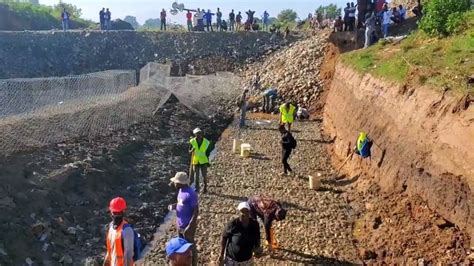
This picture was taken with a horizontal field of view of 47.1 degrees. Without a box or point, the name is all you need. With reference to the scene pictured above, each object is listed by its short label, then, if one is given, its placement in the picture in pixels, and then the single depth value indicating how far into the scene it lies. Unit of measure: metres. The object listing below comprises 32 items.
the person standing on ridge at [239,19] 43.31
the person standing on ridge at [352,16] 30.59
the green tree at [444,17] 17.69
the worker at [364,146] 14.62
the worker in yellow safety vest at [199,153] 13.23
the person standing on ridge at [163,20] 41.32
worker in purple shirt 8.96
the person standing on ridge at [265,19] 44.53
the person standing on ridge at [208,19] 40.94
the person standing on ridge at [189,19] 41.00
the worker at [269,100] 27.47
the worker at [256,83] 29.92
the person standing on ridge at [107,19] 40.22
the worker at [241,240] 7.95
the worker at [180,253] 5.43
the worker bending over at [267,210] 10.50
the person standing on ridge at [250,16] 41.56
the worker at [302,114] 25.95
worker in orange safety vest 6.87
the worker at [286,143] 15.46
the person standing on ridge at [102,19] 40.00
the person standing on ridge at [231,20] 42.34
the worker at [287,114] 20.06
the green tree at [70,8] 53.10
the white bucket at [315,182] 15.10
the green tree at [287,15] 65.79
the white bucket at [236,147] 19.64
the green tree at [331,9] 53.51
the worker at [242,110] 23.29
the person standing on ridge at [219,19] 41.56
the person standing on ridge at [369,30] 26.61
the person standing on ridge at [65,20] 37.99
